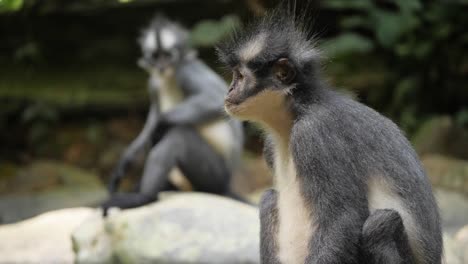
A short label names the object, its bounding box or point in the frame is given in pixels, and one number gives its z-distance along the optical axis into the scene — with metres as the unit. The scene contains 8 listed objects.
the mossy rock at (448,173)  19.00
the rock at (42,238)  13.75
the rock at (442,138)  22.33
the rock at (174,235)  12.21
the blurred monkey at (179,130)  16.61
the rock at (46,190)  20.31
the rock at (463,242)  11.70
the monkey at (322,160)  7.79
